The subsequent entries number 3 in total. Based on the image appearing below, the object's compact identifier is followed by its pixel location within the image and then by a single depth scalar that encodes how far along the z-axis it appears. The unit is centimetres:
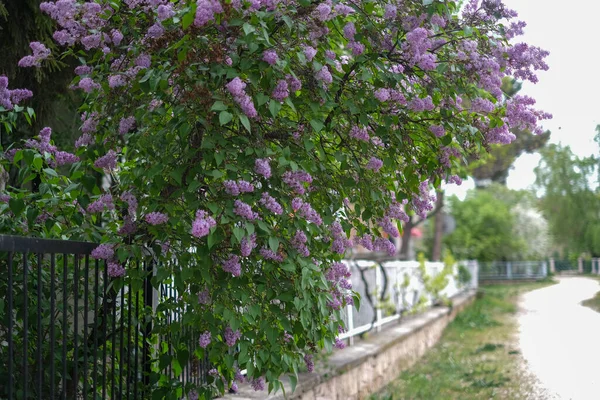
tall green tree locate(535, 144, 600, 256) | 3198
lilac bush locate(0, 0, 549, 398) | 366
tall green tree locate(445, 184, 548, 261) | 4331
